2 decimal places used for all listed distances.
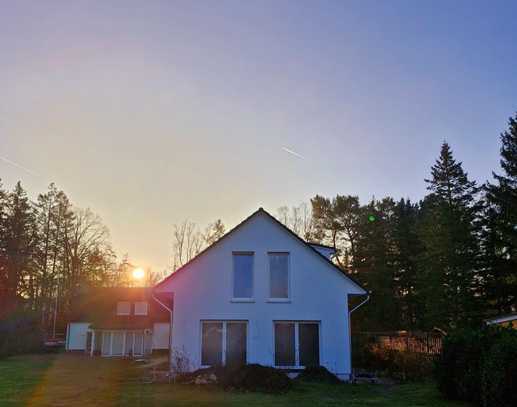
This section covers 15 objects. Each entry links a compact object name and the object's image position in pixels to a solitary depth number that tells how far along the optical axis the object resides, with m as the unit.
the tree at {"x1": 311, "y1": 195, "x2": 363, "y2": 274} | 44.78
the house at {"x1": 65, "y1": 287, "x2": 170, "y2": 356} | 36.53
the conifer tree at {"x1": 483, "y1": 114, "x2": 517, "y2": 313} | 33.91
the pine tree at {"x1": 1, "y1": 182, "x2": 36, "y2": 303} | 43.34
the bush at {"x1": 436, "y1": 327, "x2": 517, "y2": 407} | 10.20
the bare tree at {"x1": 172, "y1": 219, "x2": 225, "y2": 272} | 48.34
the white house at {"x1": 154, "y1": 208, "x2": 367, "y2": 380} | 18.58
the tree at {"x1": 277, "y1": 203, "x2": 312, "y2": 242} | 45.12
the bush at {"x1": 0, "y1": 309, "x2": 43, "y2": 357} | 35.47
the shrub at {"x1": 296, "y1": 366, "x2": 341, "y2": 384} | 17.52
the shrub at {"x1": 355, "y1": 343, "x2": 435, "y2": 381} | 18.56
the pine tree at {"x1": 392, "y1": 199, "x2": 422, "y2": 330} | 43.94
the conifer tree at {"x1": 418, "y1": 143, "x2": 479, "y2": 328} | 33.97
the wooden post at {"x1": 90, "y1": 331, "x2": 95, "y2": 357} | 36.27
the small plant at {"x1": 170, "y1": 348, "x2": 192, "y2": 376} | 18.09
